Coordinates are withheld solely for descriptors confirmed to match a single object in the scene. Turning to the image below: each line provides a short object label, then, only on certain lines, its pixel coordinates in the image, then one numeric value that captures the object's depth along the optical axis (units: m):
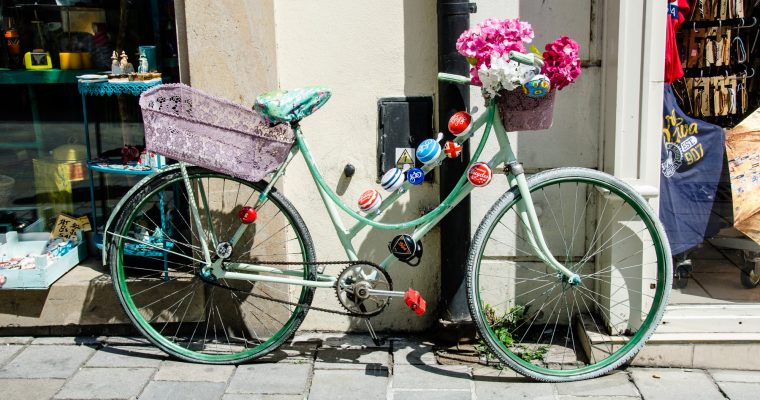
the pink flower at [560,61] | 3.88
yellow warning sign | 4.52
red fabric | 4.46
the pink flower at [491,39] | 3.87
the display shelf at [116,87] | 4.66
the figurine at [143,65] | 4.75
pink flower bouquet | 3.83
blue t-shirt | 4.65
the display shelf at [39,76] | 4.97
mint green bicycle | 4.18
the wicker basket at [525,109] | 3.94
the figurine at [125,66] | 4.75
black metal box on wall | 4.55
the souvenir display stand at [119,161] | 4.66
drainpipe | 4.31
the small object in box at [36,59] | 4.99
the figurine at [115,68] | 4.72
